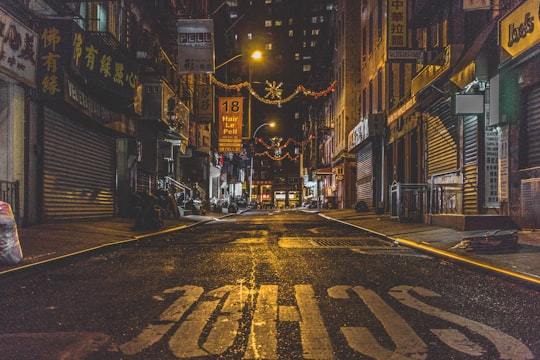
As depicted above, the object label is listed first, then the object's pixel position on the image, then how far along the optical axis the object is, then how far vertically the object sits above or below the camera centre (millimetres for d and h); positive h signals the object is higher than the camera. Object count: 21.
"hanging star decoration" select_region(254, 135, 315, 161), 58519 +5295
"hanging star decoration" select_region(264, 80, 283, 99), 30973 +5973
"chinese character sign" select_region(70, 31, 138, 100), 14781 +3948
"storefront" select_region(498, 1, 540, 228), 12086 +1745
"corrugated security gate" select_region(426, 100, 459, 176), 17625 +1807
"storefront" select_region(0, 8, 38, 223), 11883 +2237
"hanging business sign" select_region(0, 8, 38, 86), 11641 +3343
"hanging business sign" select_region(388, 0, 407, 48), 19562 +6277
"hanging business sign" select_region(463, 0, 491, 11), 14039 +5141
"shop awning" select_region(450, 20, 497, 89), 13789 +3588
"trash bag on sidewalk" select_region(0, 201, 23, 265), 7719 -845
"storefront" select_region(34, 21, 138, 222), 13734 +2142
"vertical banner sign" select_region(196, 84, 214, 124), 34875 +5763
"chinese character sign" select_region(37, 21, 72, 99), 13555 +3444
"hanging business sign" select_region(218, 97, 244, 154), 36312 +4584
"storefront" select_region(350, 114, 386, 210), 28172 +2033
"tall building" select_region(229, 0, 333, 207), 112188 +28992
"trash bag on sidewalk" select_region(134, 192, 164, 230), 16250 -1004
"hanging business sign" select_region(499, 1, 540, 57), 11164 +3759
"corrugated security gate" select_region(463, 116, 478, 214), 15398 +710
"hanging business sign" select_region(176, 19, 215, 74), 18344 +5166
